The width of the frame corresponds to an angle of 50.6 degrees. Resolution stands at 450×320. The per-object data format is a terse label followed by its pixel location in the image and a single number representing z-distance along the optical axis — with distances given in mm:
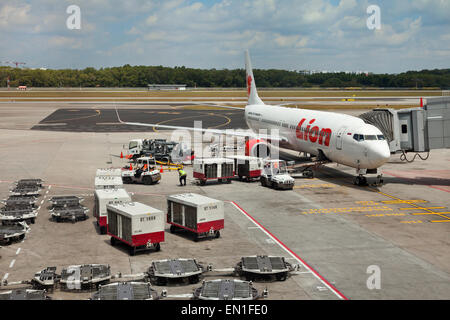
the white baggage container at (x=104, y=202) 29578
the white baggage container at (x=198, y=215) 28250
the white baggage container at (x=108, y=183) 35875
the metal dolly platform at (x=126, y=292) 18500
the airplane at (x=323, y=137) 41375
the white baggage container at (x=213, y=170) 43938
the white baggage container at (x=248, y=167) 45156
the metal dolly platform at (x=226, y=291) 19125
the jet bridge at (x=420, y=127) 43531
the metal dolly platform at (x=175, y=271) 21484
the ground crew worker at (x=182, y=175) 43312
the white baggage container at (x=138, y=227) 25469
